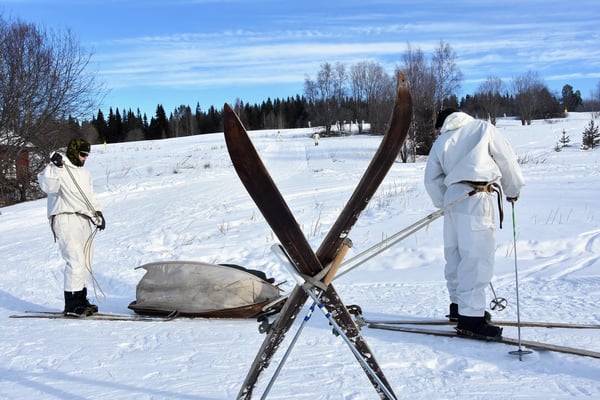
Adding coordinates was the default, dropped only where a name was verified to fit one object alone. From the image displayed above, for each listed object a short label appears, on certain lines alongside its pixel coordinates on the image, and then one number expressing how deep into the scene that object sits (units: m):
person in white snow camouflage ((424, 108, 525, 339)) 4.10
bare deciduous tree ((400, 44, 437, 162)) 24.33
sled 5.18
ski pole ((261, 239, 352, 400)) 2.51
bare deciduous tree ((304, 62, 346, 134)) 69.12
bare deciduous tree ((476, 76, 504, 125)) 50.50
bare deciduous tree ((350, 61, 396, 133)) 67.33
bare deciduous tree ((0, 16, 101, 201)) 20.77
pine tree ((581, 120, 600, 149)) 24.84
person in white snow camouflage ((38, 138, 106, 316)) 5.50
